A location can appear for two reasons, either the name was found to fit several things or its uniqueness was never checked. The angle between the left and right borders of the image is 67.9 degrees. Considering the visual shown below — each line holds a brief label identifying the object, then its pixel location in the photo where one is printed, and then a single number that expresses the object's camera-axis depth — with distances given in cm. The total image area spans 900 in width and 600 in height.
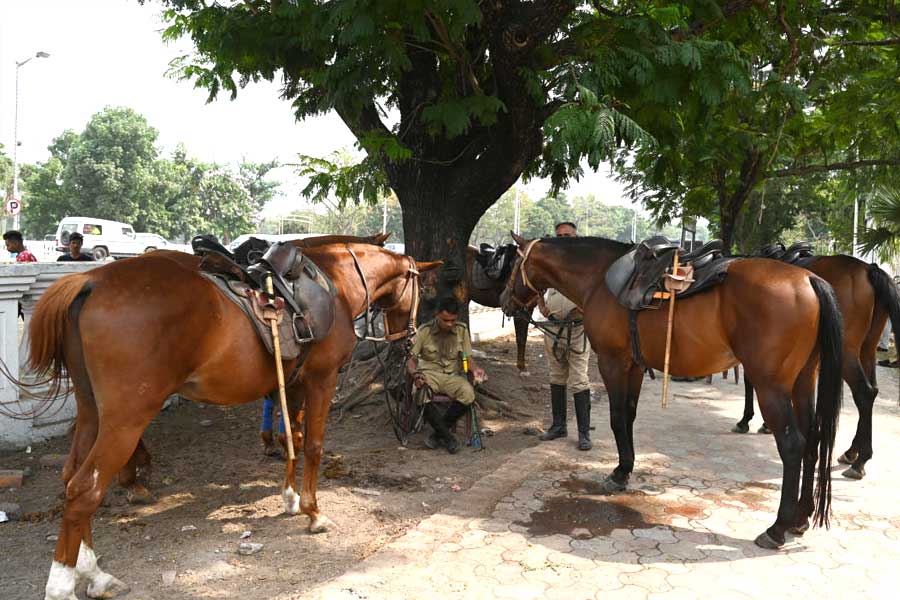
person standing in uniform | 648
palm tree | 1084
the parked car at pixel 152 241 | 3480
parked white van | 3133
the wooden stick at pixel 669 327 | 480
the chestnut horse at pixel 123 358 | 342
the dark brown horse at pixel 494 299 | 1005
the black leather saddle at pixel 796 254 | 664
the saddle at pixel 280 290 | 418
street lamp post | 2625
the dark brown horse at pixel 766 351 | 432
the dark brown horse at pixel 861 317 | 579
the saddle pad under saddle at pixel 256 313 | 414
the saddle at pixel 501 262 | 712
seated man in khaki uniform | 629
